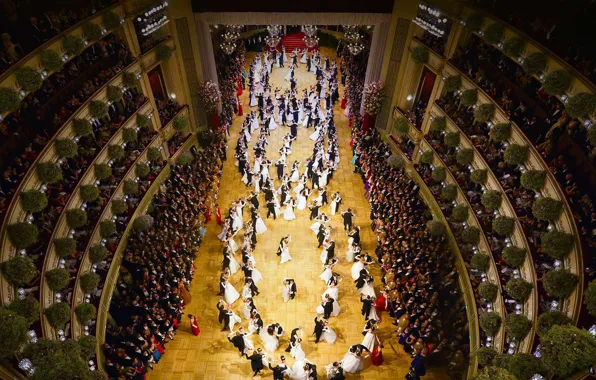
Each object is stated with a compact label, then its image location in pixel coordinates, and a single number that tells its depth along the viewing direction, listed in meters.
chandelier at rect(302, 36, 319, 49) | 28.88
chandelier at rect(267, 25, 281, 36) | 32.41
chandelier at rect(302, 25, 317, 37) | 31.01
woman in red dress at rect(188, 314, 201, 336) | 16.03
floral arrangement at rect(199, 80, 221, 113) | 23.48
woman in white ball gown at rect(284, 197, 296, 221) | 21.62
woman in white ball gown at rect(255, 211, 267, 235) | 20.70
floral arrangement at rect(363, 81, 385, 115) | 23.34
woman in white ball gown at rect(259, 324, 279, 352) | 15.58
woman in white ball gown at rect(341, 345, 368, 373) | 14.62
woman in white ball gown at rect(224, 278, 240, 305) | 17.25
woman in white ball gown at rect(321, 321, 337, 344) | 15.81
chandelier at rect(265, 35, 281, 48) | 31.84
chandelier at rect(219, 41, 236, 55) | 27.02
